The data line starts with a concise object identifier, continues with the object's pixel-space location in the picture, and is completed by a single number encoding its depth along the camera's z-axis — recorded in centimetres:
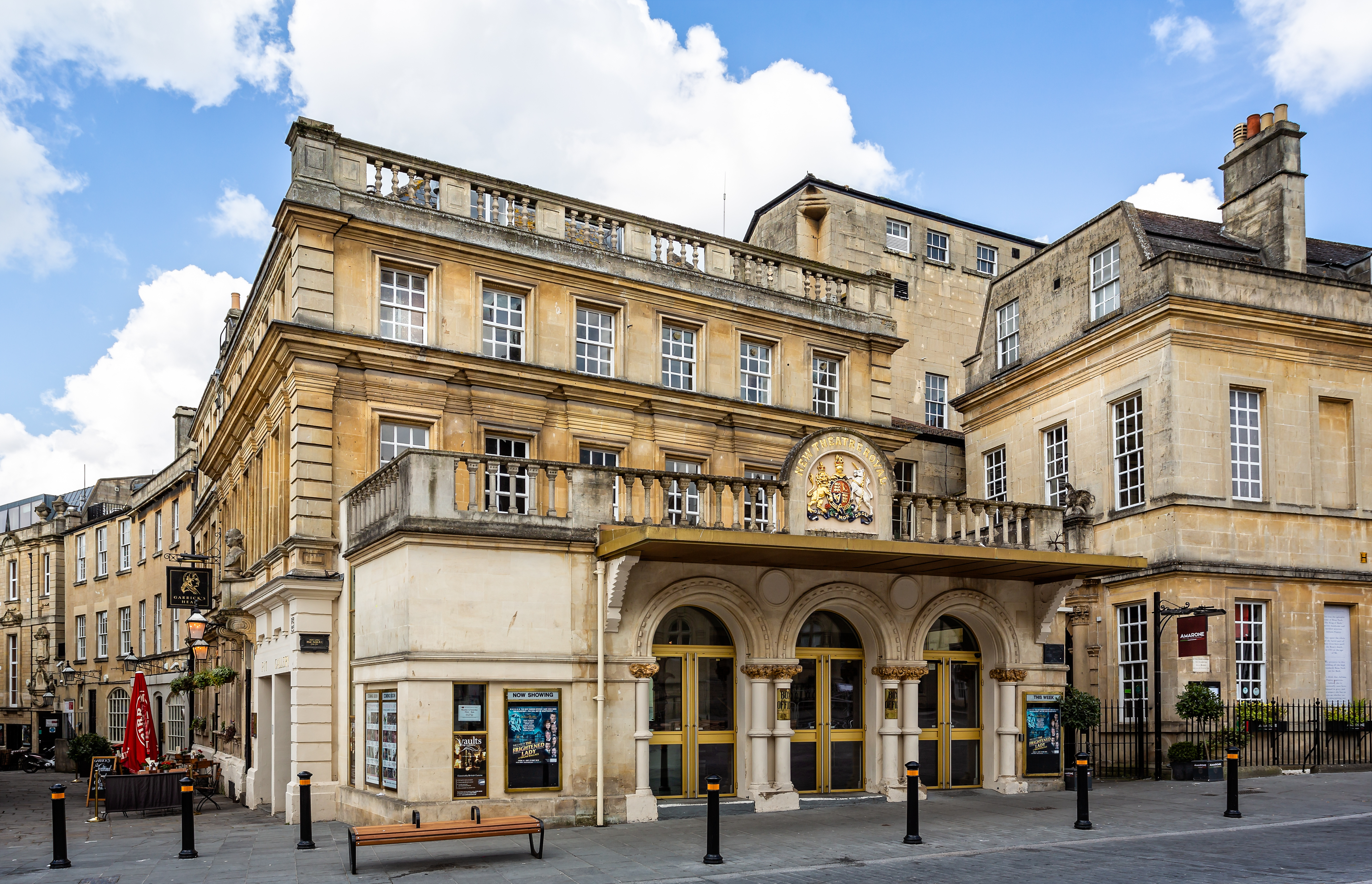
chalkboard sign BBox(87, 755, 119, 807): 2088
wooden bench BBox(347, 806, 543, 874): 1245
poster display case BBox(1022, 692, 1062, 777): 1945
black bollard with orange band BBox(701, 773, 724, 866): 1274
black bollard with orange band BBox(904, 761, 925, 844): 1404
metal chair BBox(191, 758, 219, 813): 2323
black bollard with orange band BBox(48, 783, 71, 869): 1375
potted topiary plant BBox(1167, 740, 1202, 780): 2166
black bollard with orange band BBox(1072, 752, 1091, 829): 1490
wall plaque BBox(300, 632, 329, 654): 1858
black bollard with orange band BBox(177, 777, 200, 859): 1441
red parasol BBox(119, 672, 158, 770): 2112
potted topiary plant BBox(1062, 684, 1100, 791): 2092
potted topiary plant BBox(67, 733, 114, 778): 3098
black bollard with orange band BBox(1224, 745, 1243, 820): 1578
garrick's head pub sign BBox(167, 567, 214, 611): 2653
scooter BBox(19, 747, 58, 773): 4191
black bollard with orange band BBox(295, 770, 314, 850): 1455
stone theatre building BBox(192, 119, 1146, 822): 1573
